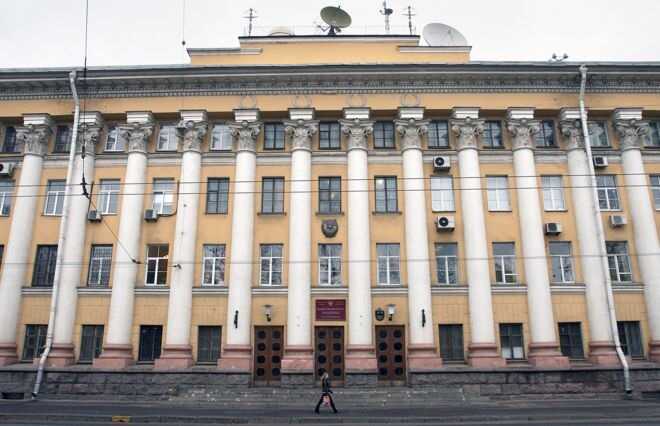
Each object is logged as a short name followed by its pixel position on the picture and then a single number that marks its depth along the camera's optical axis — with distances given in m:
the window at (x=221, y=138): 24.39
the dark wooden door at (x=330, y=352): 21.62
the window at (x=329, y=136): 24.36
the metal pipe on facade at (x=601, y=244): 20.53
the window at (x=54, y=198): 23.70
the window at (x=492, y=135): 24.28
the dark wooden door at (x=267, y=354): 21.64
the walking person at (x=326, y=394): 16.88
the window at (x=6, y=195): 23.78
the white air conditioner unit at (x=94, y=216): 23.02
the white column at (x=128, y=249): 21.39
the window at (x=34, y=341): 22.05
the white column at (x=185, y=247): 21.36
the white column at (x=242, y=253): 21.41
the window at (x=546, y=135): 24.34
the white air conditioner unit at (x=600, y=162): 23.41
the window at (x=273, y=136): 24.42
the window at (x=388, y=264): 22.55
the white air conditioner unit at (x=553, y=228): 22.66
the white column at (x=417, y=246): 21.27
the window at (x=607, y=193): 23.50
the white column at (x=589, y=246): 21.33
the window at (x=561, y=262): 22.59
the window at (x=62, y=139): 24.56
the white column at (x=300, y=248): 21.31
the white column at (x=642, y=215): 21.81
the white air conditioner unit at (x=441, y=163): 23.48
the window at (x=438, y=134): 24.30
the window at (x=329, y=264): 22.56
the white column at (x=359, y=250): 21.31
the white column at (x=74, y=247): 21.56
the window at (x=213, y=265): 22.61
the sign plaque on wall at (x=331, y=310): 22.02
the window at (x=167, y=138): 24.45
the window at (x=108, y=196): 23.55
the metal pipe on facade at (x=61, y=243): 20.92
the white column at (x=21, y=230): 21.89
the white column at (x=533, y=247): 21.20
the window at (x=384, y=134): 24.34
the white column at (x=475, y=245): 21.23
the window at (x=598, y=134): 24.31
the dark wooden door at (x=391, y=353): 21.62
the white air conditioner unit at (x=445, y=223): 22.67
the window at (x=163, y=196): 23.50
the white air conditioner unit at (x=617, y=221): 22.78
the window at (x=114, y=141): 24.50
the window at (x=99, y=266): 22.73
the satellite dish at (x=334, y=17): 26.75
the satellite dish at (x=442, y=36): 25.88
